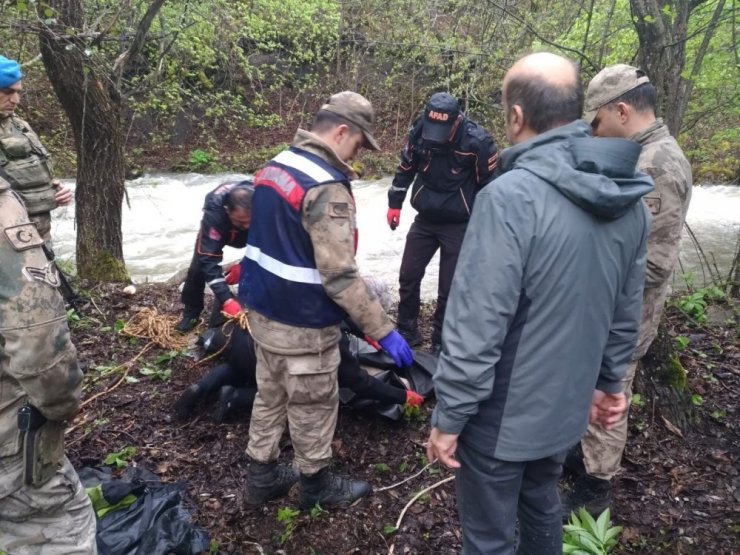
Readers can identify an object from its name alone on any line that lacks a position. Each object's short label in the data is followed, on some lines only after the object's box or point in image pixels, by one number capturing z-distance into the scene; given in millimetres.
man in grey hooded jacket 1679
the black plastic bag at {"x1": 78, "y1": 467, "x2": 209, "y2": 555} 2515
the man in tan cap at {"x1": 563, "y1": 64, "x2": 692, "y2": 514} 2453
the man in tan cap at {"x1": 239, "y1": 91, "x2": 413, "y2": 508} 2432
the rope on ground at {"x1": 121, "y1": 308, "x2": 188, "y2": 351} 4566
